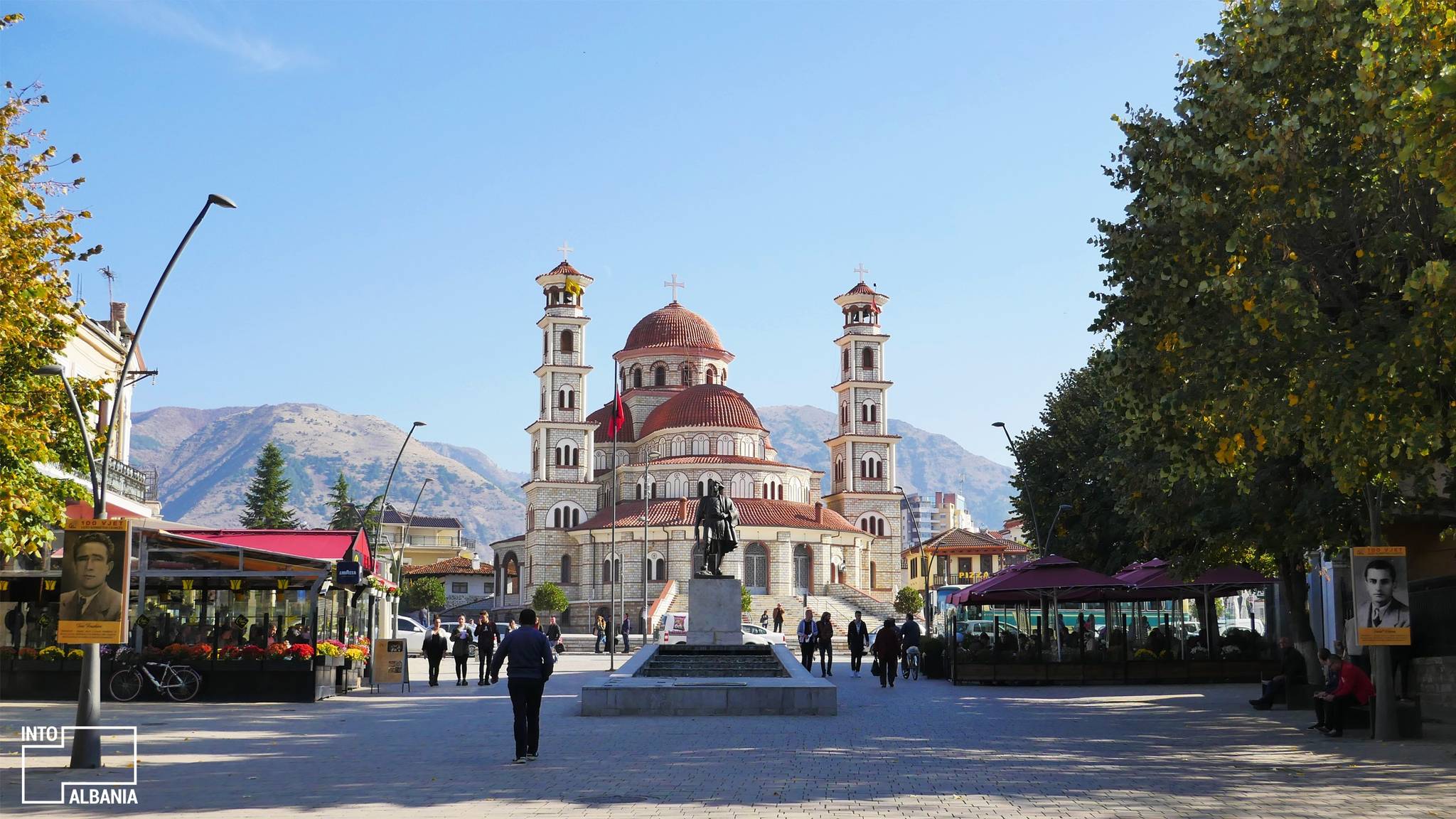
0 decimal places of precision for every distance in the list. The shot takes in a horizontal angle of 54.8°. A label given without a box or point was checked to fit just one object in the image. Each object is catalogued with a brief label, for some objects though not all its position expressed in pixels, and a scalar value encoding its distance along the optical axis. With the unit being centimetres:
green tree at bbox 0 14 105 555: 1723
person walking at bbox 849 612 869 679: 3484
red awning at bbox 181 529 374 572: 2673
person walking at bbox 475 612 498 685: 3162
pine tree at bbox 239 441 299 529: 9484
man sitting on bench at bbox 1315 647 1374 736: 1802
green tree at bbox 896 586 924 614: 8556
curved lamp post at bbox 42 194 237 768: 1357
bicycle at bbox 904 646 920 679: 3538
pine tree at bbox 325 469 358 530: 9775
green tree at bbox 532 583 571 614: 8194
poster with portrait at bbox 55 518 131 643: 1405
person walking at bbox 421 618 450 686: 3058
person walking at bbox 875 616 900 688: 3059
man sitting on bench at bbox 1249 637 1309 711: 2261
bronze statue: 3162
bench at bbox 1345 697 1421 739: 1758
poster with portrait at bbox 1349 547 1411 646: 1692
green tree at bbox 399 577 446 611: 9506
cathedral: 8325
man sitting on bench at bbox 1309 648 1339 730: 1838
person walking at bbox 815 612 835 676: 3300
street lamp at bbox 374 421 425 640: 4382
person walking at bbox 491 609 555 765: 1459
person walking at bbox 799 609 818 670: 3341
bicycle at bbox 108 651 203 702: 2435
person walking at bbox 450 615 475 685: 3164
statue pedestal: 3028
